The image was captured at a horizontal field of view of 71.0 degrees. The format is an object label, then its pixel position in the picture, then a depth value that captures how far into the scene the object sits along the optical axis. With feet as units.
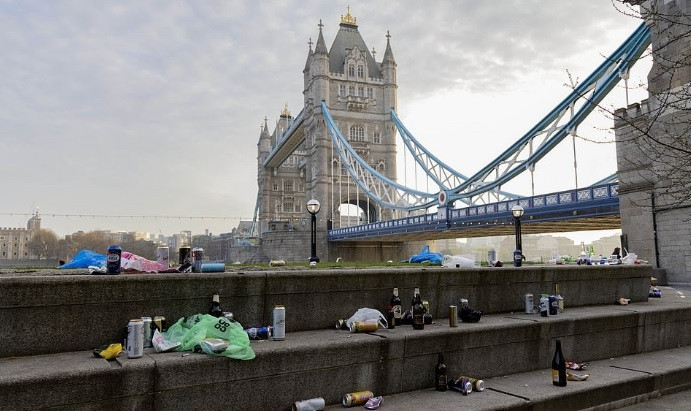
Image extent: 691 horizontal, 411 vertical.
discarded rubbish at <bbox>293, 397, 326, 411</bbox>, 12.66
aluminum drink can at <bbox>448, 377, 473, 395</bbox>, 14.79
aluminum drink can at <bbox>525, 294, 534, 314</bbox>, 20.80
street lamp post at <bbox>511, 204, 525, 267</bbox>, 44.45
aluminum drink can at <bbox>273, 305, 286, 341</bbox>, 14.34
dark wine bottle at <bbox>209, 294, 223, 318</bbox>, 14.08
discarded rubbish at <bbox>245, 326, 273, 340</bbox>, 14.29
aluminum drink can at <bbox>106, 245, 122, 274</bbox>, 14.07
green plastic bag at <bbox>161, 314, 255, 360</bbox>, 12.24
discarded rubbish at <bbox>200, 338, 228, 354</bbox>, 12.01
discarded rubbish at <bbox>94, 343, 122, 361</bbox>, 11.63
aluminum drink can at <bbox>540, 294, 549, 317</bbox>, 19.84
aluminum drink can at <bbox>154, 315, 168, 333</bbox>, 13.41
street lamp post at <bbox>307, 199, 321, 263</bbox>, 36.37
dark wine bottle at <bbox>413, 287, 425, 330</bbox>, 16.62
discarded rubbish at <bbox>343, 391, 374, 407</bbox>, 13.51
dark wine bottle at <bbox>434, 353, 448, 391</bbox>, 15.37
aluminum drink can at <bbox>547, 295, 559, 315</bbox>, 20.29
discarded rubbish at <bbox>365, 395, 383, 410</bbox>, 13.38
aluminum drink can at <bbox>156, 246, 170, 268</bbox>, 15.88
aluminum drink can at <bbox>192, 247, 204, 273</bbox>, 15.49
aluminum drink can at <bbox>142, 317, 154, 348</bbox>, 12.96
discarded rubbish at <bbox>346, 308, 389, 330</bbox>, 16.13
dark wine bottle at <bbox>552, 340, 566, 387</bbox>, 15.78
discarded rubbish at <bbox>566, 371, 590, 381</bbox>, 16.51
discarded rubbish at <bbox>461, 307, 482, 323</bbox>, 18.08
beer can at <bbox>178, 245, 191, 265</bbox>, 15.76
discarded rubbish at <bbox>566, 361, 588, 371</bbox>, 17.84
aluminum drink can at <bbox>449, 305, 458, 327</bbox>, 16.97
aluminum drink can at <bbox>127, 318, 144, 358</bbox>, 11.71
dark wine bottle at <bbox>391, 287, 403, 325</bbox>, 17.29
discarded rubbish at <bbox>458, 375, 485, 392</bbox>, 15.09
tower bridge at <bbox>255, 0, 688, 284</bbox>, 82.69
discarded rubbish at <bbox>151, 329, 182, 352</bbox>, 12.39
